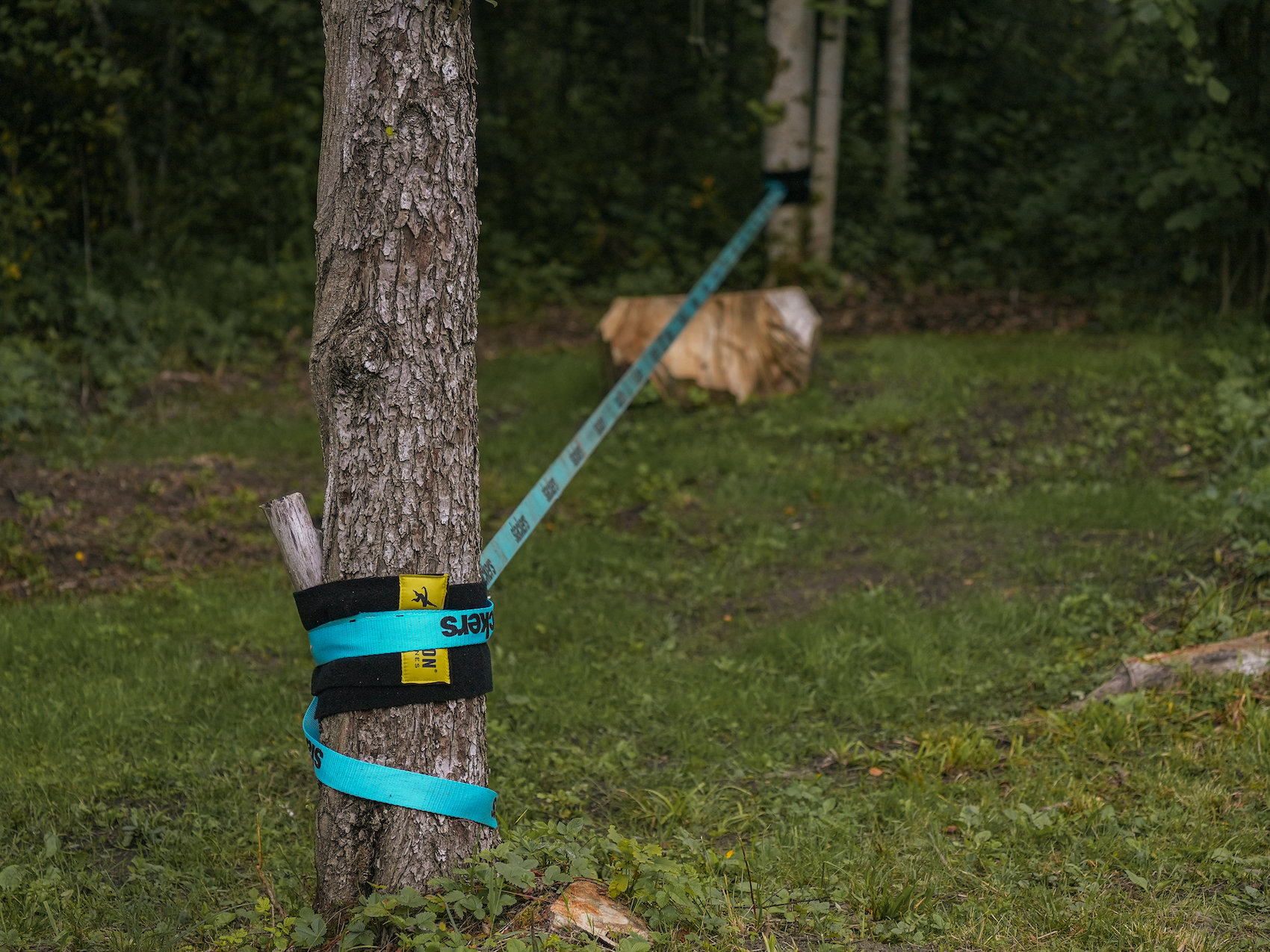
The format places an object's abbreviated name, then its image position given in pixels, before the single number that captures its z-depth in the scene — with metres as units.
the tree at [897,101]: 11.81
